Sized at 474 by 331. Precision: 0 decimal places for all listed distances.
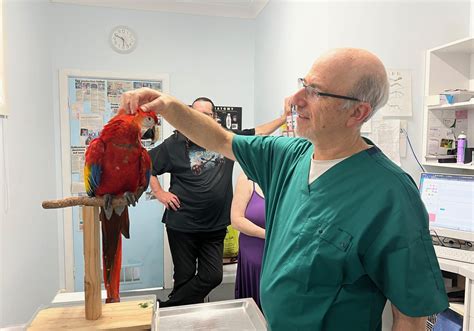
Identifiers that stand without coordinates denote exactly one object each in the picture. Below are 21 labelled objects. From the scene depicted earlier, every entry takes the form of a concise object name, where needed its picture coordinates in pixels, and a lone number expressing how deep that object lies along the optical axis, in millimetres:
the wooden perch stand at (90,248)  1013
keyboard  1812
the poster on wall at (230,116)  3623
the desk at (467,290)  1631
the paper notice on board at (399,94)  2248
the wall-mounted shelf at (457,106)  2056
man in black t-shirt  2451
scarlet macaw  1058
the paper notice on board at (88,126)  3316
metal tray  1215
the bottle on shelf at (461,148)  2164
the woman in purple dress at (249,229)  1915
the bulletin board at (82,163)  3266
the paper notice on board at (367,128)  2203
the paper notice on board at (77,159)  3301
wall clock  3305
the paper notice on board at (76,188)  3311
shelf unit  2271
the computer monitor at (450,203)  1958
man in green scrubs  853
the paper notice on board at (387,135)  2248
